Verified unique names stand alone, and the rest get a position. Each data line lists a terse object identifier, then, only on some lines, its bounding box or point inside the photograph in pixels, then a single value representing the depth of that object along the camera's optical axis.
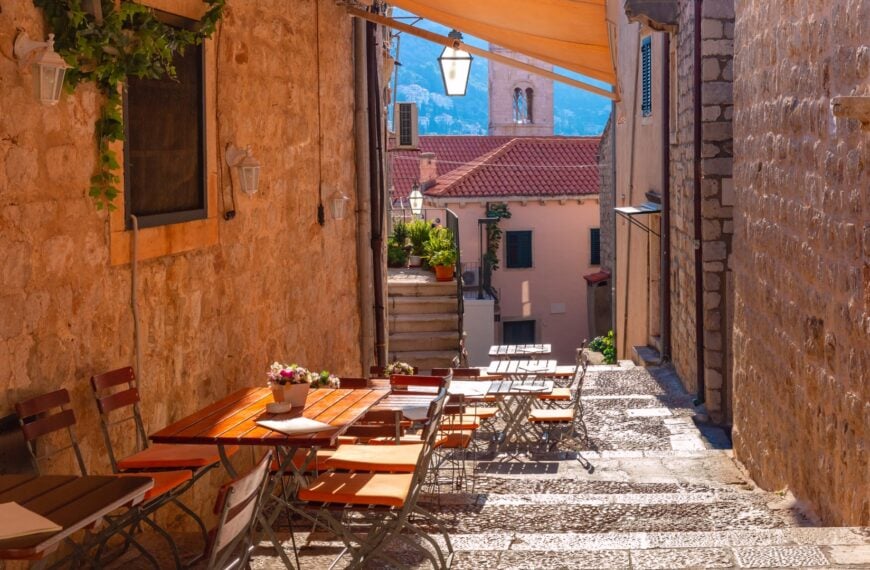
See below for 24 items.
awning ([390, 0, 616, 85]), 8.46
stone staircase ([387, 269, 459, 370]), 17.17
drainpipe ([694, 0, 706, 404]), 11.64
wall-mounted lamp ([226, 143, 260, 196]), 6.92
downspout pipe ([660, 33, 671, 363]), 14.27
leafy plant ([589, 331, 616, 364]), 21.47
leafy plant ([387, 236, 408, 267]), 20.23
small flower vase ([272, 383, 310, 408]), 5.34
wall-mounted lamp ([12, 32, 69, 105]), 4.36
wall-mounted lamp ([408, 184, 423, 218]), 22.48
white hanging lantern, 12.48
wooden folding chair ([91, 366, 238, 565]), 4.86
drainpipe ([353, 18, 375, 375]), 10.64
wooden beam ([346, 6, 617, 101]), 9.09
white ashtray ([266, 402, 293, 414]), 5.27
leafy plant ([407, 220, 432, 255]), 20.27
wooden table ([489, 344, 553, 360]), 12.01
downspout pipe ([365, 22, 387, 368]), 11.13
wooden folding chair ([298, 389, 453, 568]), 4.69
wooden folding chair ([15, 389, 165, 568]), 4.30
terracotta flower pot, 18.28
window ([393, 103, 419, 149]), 22.28
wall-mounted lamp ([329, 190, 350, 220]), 9.48
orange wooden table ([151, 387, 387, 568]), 4.70
